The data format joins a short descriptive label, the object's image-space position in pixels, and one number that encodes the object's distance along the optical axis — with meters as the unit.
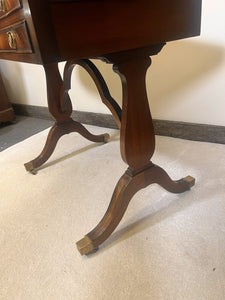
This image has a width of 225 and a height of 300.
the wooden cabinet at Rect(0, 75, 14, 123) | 1.92
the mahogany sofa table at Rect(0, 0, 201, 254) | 0.45
